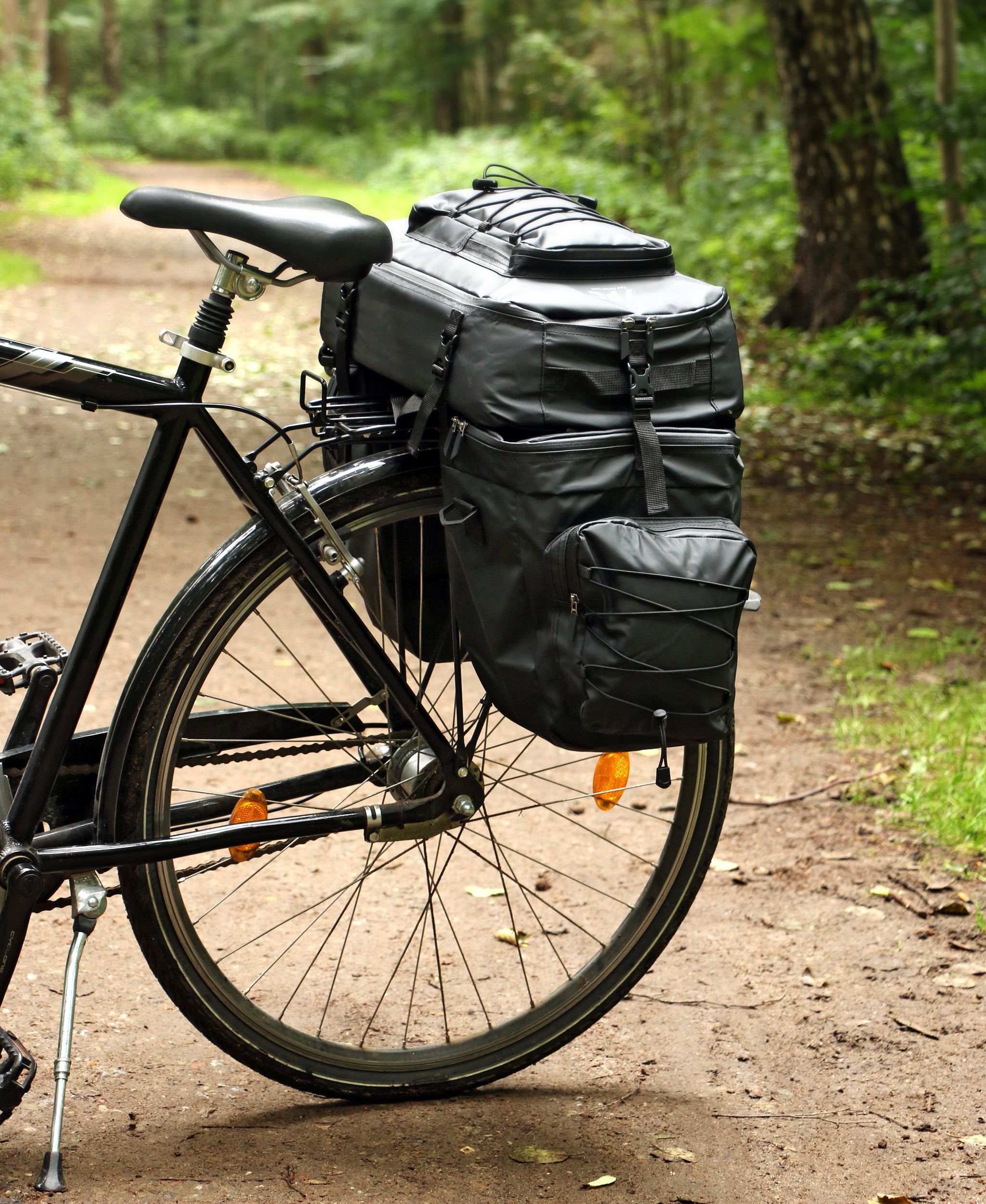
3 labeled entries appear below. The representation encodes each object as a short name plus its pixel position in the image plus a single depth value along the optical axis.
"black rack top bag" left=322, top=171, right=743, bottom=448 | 3.61
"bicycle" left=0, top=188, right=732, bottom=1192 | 3.93
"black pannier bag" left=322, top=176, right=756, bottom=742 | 3.59
